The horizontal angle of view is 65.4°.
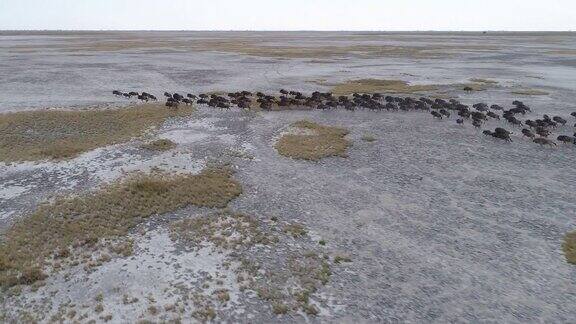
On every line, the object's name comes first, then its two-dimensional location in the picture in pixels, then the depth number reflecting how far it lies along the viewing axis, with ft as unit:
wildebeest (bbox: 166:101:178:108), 146.10
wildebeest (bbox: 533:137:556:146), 112.16
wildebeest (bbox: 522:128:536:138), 116.16
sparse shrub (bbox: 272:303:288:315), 52.90
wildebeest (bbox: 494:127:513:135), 116.16
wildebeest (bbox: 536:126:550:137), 116.14
